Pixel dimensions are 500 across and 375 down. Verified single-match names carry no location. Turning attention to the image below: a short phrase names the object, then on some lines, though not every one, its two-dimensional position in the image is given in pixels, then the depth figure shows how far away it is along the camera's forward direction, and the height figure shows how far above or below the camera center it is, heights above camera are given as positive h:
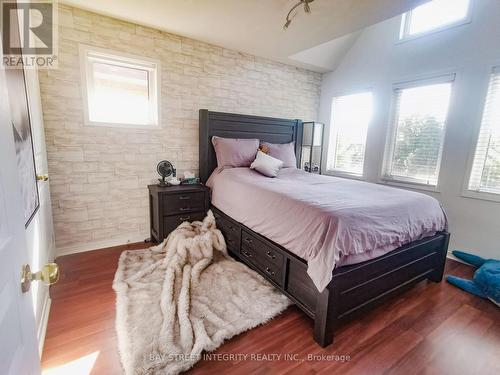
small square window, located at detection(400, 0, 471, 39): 2.72 +1.57
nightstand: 2.66 -0.75
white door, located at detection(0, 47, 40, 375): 0.55 -0.33
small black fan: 2.85 -0.36
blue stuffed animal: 2.02 -1.12
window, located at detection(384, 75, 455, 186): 2.91 +0.24
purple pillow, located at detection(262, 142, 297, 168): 3.38 -0.13
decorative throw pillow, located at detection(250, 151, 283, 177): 2.89 -0.26
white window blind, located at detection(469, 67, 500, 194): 2.50 +0.05
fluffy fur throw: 1.41 -1.18
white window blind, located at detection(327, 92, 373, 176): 3.78 +0.24
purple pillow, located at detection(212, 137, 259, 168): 3.05 -0.13
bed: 1.54 -0.76
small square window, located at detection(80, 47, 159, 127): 2.49 +0.53
